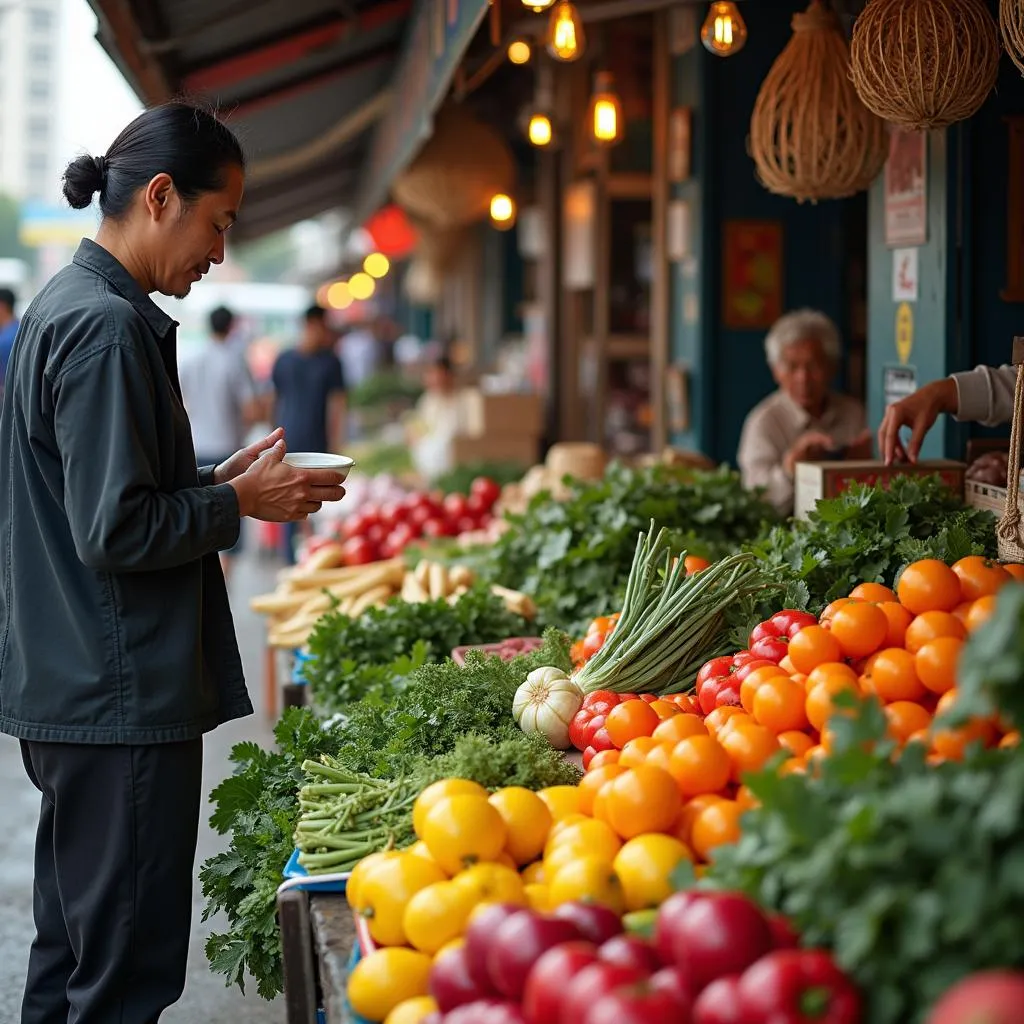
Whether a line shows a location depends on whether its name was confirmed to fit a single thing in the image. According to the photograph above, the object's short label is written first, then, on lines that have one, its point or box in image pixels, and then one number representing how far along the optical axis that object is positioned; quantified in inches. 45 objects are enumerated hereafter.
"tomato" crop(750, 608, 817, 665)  108.7
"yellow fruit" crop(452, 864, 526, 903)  77.5
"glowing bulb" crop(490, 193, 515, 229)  342.3
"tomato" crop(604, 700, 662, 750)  103.9
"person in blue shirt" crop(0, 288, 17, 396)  383.4
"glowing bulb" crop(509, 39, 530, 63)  223.5
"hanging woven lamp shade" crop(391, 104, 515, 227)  349.4
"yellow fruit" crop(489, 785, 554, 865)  86.0
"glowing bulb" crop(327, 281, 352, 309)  1095.3
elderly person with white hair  220.5
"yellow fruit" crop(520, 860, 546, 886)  83.2
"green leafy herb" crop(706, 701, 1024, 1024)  54.5
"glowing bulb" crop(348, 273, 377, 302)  925.2
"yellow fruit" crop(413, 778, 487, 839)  85.5
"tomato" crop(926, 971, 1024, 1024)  48.0
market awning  240.5
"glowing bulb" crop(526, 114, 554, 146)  249.8
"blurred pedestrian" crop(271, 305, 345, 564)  410.6
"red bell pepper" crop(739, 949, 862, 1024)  56.0
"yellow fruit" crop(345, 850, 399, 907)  84.5
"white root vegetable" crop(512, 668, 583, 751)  115.6
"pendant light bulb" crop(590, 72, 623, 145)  228.1
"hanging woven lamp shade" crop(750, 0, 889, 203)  169.6
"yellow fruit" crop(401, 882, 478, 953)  76.5
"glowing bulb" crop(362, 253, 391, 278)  700.1
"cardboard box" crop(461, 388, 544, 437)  372.2
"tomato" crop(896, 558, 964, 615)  99.8
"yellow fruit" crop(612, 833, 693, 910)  76.7
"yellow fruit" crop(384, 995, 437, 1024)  71.2
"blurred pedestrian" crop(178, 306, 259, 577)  395.9
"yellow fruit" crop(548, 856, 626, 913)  75.3
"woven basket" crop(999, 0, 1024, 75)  115.0
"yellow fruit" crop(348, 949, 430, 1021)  74.9
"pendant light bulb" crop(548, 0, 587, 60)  174.1
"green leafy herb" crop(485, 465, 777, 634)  168.4
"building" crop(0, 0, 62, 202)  1091.4
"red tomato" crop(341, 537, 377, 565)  246.5
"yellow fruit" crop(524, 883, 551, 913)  79.1
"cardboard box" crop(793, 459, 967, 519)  149.6
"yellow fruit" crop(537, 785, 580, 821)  90.4
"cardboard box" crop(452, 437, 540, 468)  371.6
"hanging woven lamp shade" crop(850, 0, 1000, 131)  130.3
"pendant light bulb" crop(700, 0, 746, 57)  167.8
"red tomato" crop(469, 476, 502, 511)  282.2
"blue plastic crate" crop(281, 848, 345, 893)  93.0
